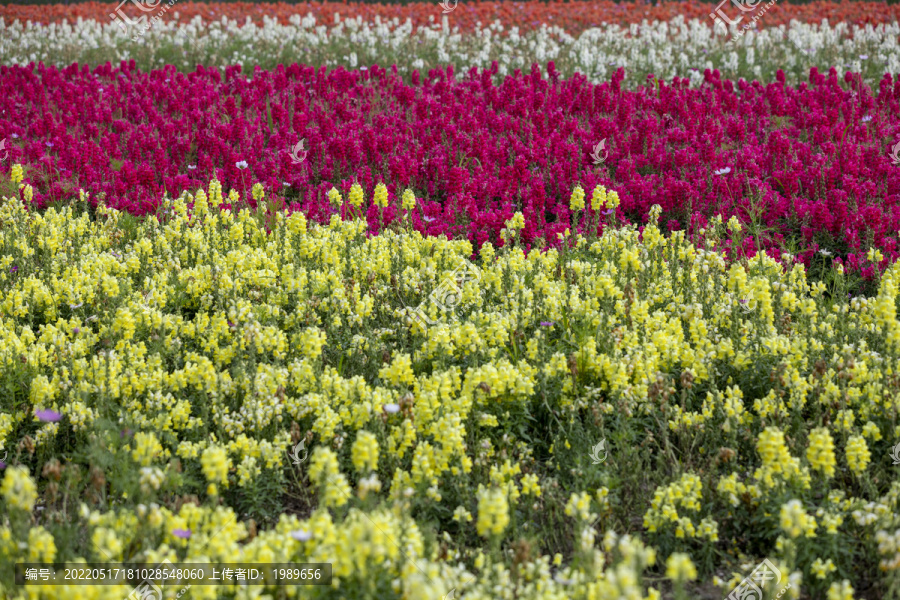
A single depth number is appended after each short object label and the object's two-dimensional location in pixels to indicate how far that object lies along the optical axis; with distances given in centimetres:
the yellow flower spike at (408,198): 1263
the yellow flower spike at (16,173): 1408
